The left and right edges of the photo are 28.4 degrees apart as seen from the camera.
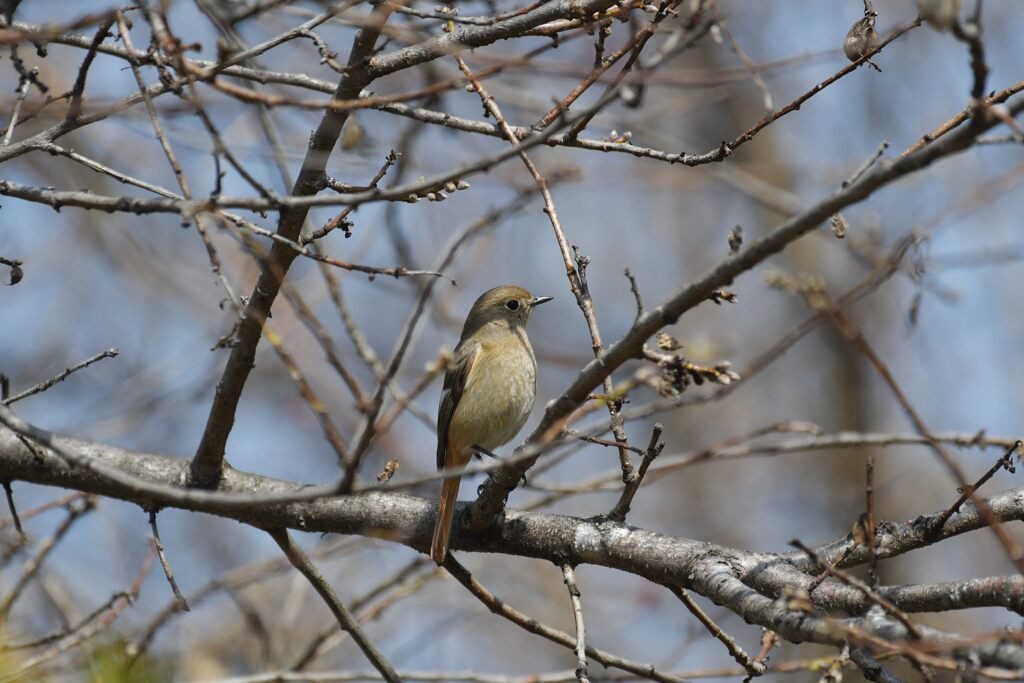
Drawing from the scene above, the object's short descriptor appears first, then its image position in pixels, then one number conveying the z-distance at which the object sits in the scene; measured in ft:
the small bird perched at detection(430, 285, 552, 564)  33.24
